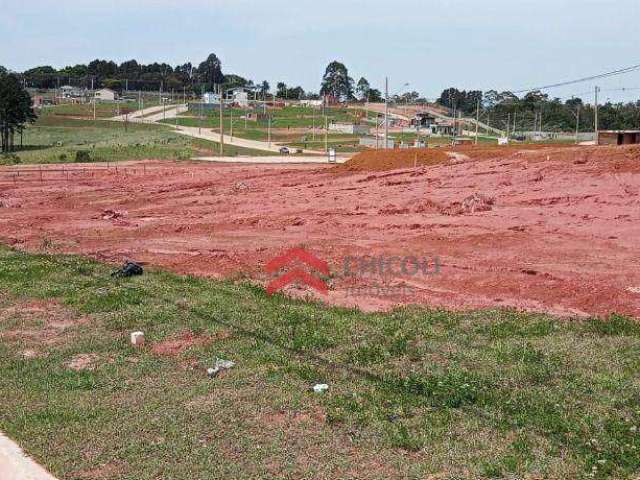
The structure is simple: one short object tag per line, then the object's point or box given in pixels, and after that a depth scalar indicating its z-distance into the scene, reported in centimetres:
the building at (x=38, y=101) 15694
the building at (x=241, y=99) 17791
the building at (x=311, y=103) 17850
